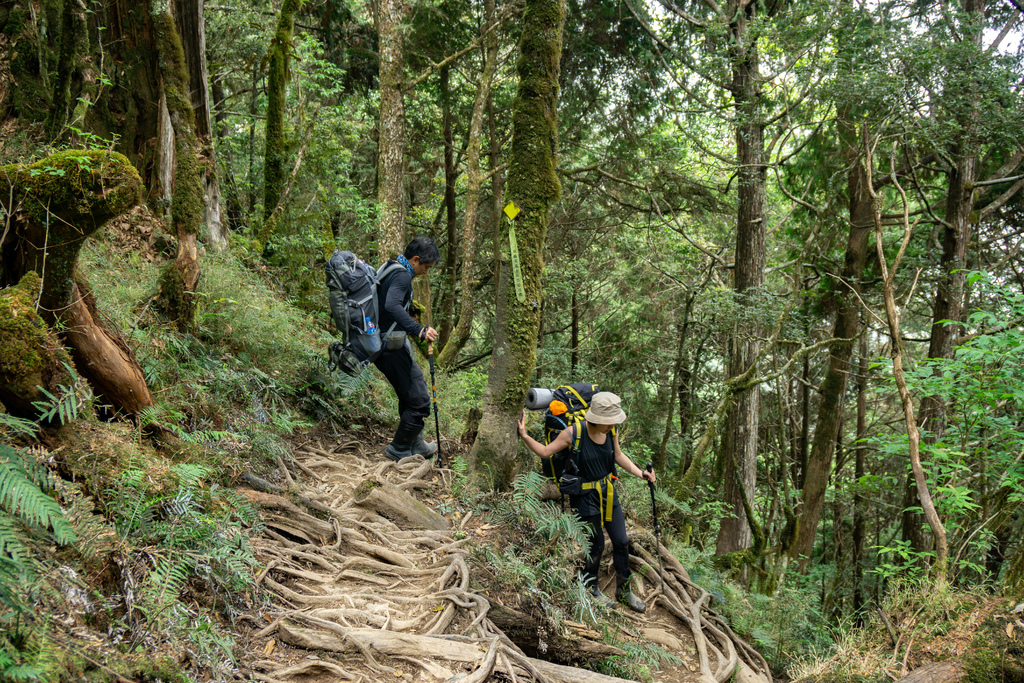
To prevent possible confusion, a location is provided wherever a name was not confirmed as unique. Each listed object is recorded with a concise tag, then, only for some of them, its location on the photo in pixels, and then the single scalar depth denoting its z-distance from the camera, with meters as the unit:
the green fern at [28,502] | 2.32
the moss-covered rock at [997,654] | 3.79
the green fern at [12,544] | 2.15
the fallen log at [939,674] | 4.00
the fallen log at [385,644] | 3.32
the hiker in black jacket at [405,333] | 5.85
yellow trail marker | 5.60
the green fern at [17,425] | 2.82
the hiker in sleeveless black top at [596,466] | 5.41
